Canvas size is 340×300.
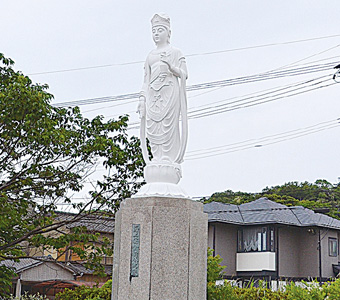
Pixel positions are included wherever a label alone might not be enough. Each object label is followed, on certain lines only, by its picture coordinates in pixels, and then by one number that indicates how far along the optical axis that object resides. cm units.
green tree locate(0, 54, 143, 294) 1107
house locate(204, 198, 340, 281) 2441
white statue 782
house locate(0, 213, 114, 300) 2200
